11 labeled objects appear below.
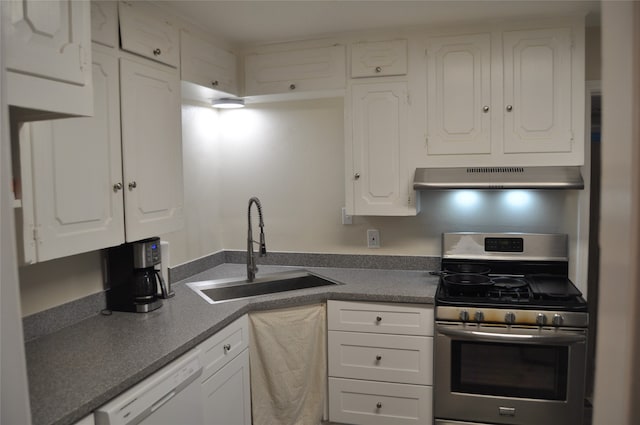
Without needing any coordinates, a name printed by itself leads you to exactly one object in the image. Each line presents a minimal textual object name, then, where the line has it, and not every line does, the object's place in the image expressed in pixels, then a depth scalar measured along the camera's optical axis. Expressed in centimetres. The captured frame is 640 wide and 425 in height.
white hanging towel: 264
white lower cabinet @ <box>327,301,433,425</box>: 267
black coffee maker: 233
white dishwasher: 156
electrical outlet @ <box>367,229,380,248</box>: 327
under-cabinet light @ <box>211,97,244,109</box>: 319
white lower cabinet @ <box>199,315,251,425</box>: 214
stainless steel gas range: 246
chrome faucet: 304
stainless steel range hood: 264
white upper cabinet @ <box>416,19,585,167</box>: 267
